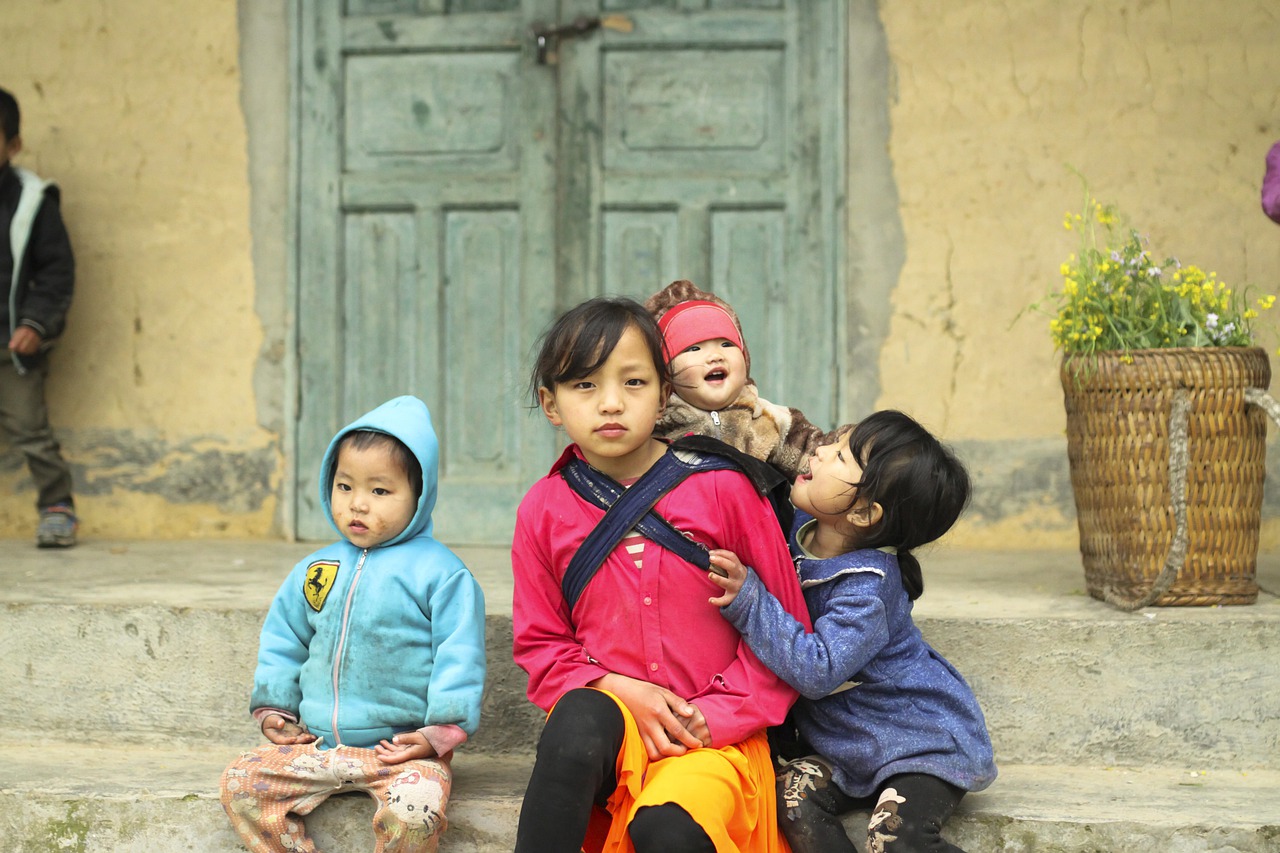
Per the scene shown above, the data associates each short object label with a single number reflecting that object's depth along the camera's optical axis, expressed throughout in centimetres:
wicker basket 302
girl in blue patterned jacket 228
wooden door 430
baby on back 250
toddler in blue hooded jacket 240
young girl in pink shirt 222
